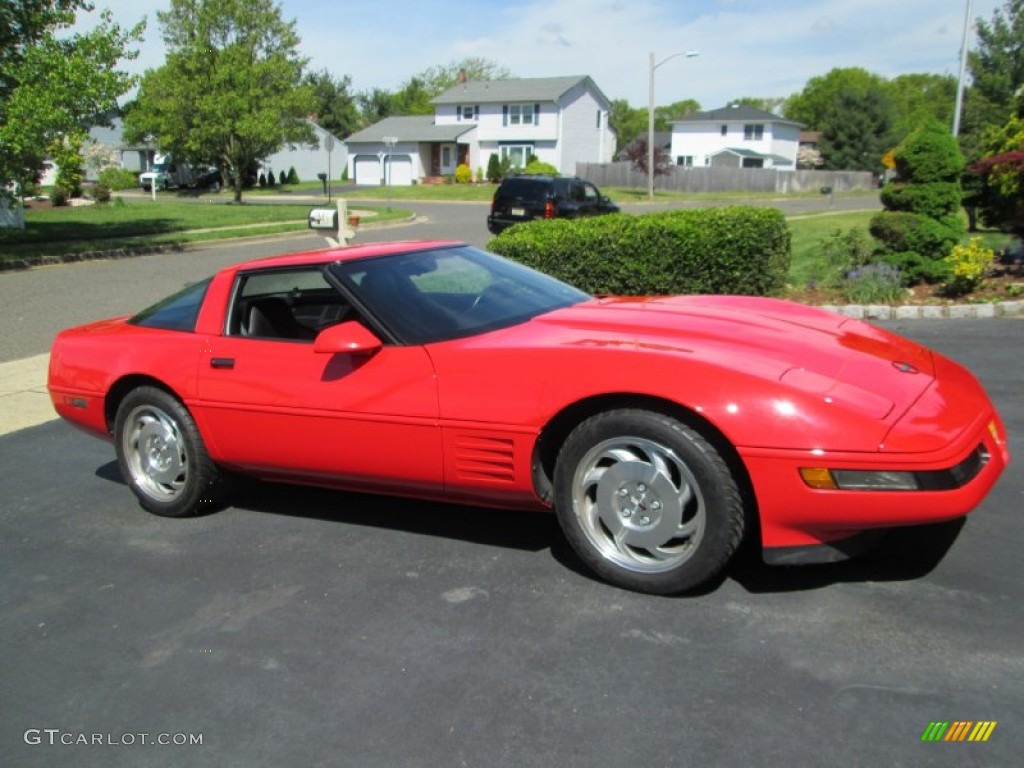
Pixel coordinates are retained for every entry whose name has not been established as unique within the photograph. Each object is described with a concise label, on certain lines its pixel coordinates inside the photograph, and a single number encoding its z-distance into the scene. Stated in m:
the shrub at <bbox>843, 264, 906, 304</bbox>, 10.27
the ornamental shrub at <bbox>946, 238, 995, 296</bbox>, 9.99
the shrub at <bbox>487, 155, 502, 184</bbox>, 56.00
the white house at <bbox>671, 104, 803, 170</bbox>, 74.44
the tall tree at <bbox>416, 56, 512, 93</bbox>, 103.75
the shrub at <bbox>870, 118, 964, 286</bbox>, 10.80
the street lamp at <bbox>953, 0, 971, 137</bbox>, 25.20
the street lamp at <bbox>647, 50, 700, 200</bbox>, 40.50
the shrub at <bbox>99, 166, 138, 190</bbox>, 48.63
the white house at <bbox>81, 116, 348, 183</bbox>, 73.06
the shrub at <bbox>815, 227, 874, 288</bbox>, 11.28
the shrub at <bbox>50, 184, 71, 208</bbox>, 34.72
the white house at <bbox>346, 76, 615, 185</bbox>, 61.62
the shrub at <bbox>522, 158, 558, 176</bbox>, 47.94
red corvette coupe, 3.18
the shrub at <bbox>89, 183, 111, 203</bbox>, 36.59
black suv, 21.16
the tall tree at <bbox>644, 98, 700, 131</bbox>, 151.65
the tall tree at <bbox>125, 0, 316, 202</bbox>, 38.00
